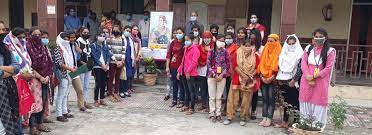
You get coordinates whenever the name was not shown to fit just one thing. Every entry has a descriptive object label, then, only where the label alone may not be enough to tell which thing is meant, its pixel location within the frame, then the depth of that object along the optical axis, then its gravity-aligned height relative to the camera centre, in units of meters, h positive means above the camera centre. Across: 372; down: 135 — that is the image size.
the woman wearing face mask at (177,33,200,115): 6.82 -0.71
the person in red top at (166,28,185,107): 7.34 -0.53
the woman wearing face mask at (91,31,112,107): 7.01 -0.64
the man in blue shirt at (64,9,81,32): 11.45 +0.22
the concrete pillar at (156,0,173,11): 8.82 +0.59
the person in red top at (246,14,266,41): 8.28 +0.17
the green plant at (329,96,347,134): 5.04 -1.04
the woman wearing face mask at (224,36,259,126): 6.38 -0.76
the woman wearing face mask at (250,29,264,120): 6.52 -0.17
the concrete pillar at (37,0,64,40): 9.10 +0.29
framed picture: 8.74 +0.04
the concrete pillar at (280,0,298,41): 8.25 +0.29
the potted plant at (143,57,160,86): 8.97 -0.97
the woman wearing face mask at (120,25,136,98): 7.86 -0.68
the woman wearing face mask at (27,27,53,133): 5.47 -0.62
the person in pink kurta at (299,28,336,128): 5.73 -0.61
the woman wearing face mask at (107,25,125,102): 7.53 -0.53
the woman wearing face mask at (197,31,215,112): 6.72 -0.57
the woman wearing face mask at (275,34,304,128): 6.17 -0.43
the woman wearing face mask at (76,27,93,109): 6.66 -0.41
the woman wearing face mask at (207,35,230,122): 6.48 -0.70
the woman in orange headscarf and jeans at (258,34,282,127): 6.31 -0.54
